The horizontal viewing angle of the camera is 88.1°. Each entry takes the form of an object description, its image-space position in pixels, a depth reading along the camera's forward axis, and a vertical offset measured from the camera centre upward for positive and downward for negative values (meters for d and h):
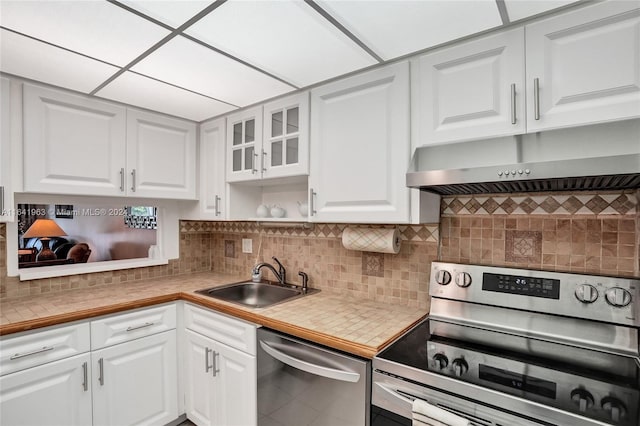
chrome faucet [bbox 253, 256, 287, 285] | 2.32 -0.42
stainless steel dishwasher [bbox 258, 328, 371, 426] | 1.26 -0.73
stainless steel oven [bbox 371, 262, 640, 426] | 0.94 -0.52
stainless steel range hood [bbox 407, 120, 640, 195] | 0.98 +0.17
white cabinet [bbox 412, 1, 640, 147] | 1.06 +0.49
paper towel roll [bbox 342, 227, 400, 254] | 1.71 -0.14
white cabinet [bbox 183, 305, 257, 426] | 1.70 -0.90
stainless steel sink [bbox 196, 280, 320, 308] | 2.23 -0.56
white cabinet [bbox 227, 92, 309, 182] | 1.88 +0.45
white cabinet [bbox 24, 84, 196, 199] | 1.79 +0.39
